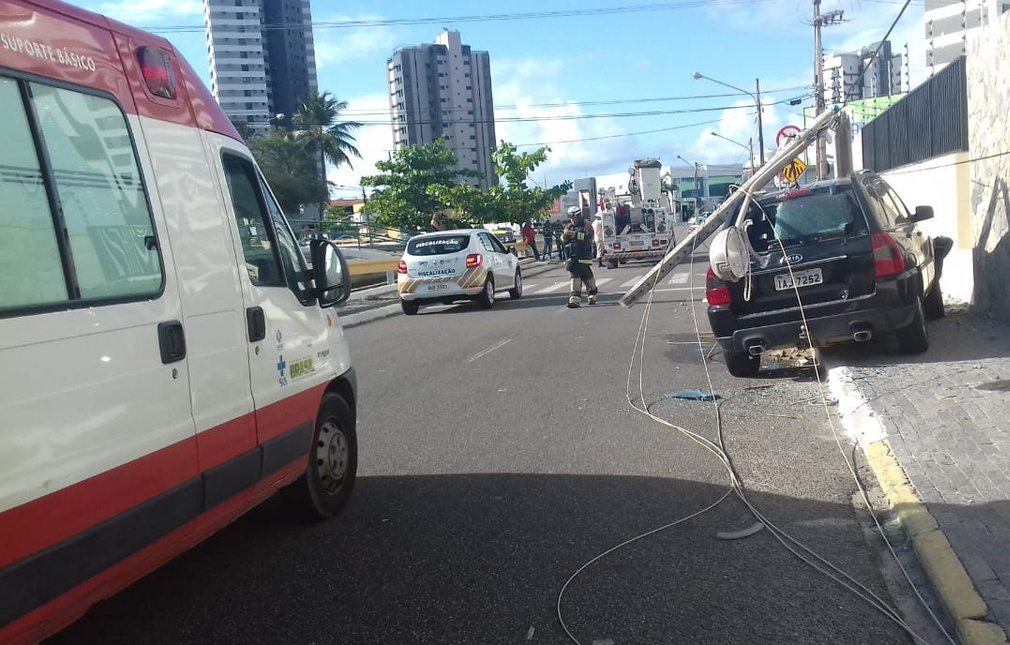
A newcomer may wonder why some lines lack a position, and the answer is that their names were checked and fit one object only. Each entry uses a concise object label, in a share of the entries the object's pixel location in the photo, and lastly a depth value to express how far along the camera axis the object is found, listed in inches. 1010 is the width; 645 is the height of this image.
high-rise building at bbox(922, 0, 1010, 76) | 3939.5
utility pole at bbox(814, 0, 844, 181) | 1311.1
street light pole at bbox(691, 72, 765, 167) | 1876.0
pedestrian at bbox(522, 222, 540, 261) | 1566.2
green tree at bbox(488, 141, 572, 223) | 1861.5
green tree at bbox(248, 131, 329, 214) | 2426.2
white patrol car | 741.3
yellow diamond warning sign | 779.8
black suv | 341.1
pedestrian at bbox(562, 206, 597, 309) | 695.1
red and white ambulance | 116.0
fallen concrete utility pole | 377.4
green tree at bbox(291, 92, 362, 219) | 2578.7
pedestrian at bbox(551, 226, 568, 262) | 1546.5
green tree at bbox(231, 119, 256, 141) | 2471.9
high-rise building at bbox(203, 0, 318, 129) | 5669.3
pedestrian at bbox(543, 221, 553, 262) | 1630.2
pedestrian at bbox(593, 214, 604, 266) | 1267.2
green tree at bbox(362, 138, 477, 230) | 1828.2
